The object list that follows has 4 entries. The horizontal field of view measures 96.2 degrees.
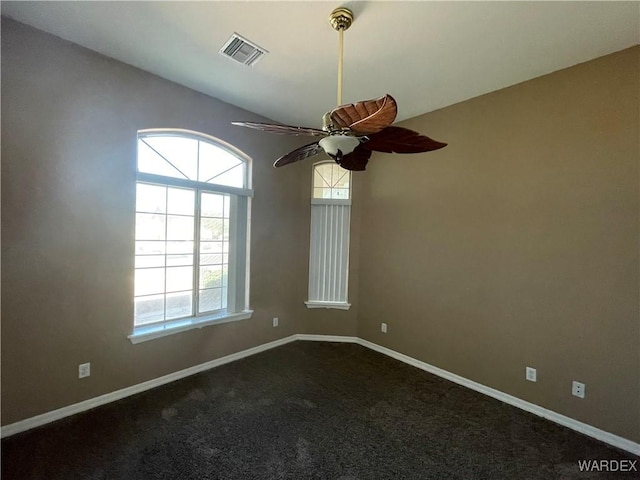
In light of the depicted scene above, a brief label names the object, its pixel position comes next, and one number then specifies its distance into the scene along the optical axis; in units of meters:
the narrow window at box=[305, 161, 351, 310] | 3.96
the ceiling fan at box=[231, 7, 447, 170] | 1.22
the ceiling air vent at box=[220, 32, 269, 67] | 2.09
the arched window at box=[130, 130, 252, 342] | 2.69
